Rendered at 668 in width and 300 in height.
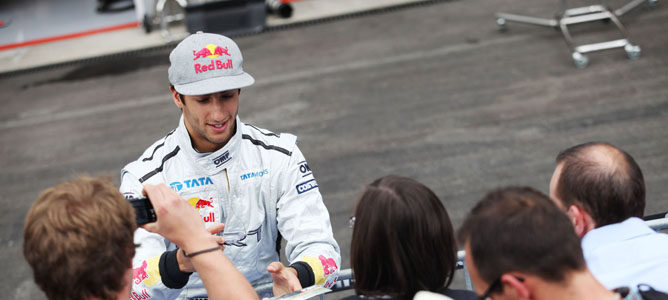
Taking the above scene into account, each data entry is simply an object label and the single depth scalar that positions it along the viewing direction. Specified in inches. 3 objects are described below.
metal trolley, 340.5
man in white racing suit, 125.7
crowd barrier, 131.0
